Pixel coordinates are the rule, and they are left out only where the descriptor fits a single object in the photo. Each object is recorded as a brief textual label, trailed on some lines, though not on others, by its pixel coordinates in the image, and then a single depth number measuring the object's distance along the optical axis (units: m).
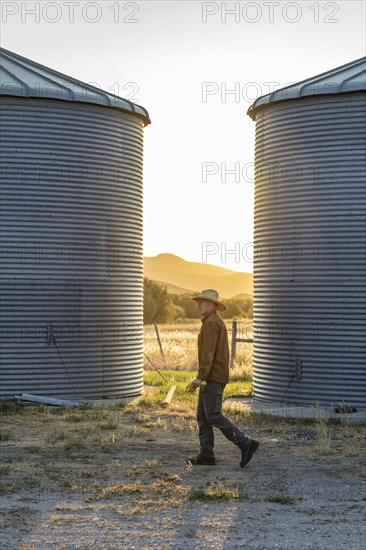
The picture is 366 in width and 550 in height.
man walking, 9.26
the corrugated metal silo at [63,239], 14.10
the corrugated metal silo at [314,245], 13.71
